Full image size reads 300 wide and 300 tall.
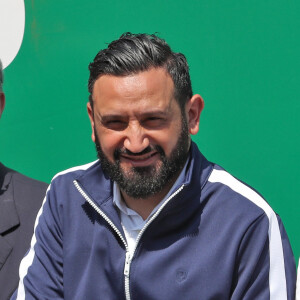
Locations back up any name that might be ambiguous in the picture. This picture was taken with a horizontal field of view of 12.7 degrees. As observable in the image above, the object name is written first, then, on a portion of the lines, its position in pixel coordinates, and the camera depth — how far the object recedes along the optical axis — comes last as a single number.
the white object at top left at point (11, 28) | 2.38
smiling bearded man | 2.02
